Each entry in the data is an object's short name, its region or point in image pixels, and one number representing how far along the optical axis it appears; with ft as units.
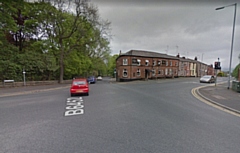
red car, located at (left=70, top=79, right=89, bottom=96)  33.65
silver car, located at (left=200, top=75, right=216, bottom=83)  83.34
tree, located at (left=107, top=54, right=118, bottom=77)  201.58
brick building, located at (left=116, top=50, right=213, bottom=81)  101.19
